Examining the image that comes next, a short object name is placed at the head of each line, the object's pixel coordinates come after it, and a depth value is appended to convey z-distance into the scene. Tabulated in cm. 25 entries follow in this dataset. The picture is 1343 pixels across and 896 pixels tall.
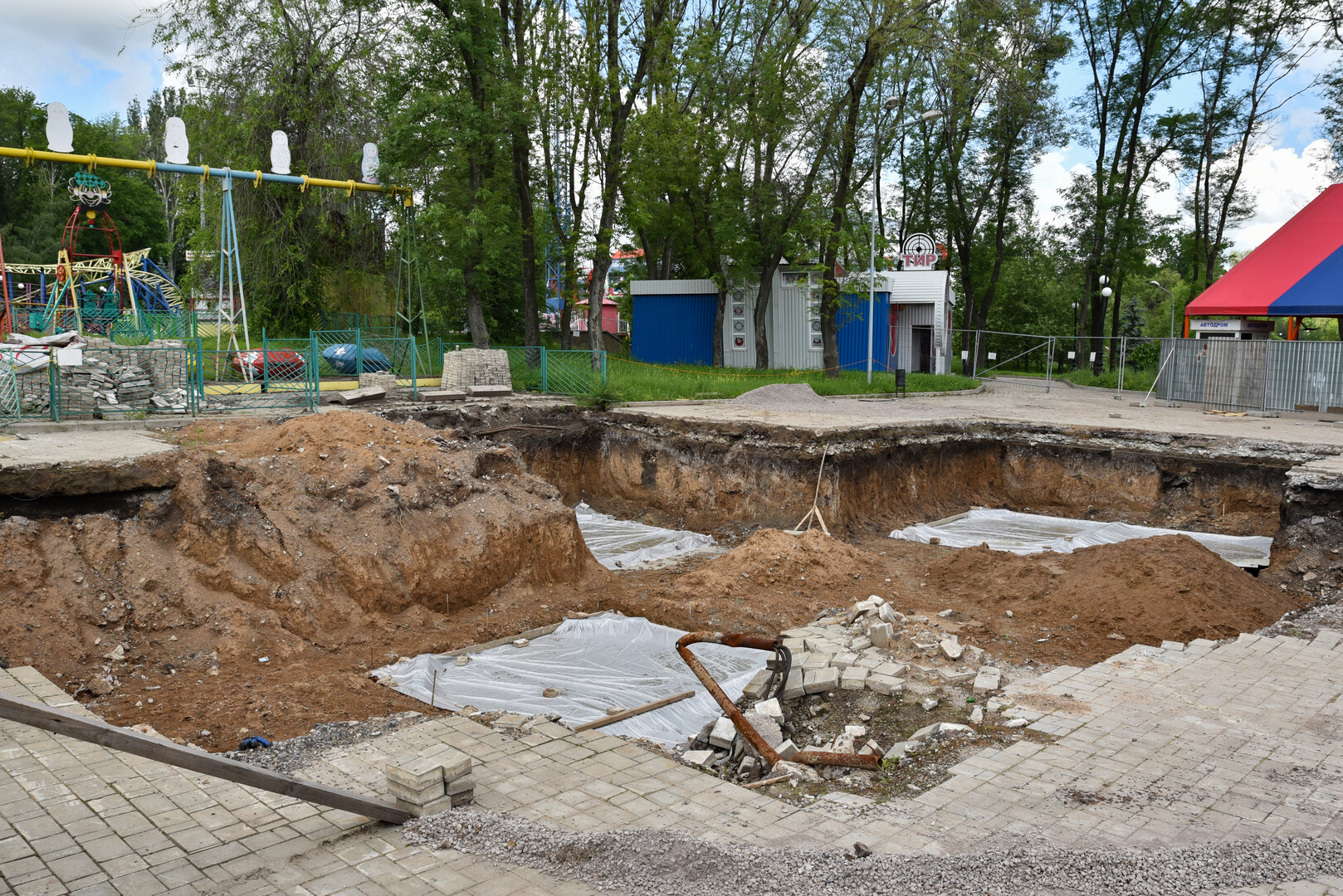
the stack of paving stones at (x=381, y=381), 1630
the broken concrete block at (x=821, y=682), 689
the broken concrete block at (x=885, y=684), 678
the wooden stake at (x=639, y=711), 645
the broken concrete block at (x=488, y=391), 1716
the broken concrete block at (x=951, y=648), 759
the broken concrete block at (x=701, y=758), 580
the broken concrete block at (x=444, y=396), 1670
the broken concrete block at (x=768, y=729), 611
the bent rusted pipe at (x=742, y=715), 564
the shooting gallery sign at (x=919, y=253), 3112
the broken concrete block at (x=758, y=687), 695
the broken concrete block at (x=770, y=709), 632
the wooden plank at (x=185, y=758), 357
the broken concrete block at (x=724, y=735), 599
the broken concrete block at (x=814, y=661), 722
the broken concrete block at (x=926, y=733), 591
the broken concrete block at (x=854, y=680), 689
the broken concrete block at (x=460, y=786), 473
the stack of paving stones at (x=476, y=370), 1734
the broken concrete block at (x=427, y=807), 461
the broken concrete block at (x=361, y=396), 1540
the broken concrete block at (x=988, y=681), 658
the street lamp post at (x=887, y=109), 2183
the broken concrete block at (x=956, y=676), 697
